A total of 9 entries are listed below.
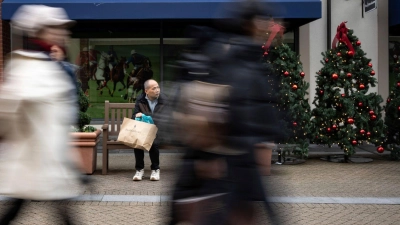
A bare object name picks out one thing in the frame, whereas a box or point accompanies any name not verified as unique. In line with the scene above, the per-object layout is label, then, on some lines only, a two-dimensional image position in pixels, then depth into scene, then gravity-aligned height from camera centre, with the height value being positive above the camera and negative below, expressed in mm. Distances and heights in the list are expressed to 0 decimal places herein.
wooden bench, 10031 -310
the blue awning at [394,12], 14250 +2368
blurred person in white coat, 4582 -54
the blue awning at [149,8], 12547 +2149
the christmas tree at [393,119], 11781 -164
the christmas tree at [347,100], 11484 +188
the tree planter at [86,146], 9820 -559
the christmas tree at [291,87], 11055 +447
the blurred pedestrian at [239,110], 3920 +9
